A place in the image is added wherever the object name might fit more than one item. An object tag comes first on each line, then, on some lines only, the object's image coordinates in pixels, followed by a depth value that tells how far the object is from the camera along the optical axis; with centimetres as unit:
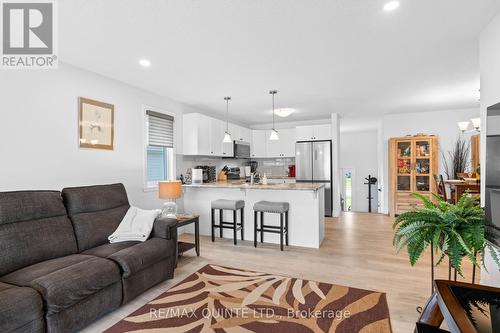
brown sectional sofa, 177
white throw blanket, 284
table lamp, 367
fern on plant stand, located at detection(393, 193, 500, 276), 157
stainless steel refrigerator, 600
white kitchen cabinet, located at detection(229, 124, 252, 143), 605
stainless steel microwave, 620
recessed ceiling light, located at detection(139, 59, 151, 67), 296
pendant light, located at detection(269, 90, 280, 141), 460
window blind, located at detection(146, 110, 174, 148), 418
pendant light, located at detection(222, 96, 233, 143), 461
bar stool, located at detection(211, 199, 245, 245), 413
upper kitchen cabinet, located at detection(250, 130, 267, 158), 698
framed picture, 318
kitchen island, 398
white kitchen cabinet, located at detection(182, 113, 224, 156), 479
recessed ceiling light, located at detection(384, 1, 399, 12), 193
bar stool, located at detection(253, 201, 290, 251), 387
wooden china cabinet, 560
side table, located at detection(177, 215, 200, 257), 353
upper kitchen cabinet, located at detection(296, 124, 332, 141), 606
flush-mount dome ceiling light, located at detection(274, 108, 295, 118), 455
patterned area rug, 205
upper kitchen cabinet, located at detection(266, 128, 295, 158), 671
